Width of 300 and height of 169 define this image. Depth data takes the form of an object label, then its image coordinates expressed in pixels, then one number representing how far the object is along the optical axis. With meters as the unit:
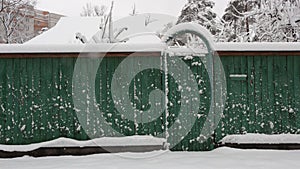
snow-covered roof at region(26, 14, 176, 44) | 10.98
